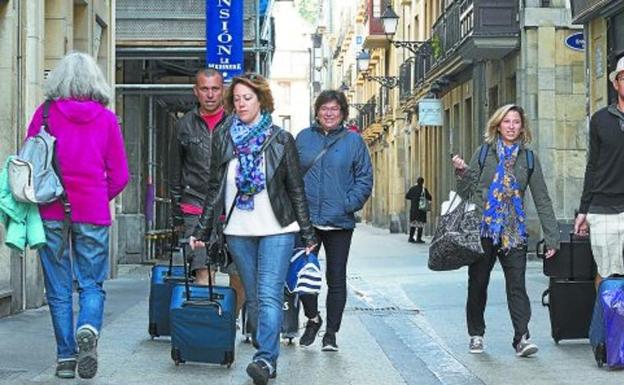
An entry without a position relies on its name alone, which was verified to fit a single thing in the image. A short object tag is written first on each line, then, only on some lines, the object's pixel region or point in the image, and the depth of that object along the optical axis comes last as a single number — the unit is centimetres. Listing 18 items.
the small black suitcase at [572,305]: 957
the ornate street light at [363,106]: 6034
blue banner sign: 1728
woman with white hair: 768
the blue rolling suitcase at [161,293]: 959
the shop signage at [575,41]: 2367
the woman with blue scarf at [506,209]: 915
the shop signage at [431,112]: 3541
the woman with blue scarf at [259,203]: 764
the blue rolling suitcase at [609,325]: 832
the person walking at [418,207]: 3471
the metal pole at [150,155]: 2362
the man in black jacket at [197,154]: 934
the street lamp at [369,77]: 4483
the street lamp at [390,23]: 3293
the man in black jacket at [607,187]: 876
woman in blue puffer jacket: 927
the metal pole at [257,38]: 1969
